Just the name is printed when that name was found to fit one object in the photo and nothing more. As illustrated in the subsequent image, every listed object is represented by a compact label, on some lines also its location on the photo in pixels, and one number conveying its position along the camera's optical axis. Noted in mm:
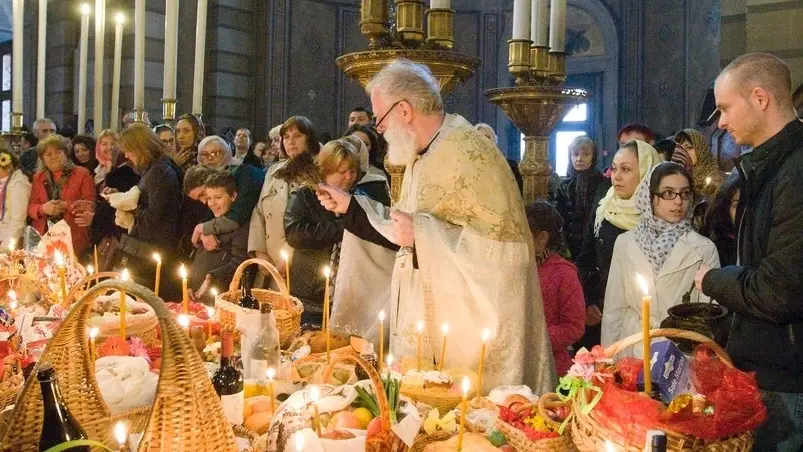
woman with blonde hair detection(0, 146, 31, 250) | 5844
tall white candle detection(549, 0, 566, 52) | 4105
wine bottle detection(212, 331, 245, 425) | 1987
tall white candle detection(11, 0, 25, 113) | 5473
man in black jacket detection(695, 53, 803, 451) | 2230
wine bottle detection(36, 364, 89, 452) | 1562
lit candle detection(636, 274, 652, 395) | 1698
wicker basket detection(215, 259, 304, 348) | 2807
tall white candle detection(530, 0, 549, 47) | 4055
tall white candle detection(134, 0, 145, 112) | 5098
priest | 2729
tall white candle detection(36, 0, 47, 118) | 5645
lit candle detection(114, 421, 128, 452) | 1425
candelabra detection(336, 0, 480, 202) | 2891
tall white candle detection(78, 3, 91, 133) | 5945
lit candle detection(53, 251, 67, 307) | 3210
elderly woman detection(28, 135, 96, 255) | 5746
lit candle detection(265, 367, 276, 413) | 2017
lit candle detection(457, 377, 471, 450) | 1790
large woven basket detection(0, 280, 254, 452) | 1469
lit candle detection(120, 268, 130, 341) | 2174
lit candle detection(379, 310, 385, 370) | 2419
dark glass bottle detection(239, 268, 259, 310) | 2907
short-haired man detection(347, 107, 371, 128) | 6453
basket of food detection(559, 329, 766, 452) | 1708
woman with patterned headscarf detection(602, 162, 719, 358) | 3287
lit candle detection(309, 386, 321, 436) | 1788
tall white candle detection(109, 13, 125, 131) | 6013
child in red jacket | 3393
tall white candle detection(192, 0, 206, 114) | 4898
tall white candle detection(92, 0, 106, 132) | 6062
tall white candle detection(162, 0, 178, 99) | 4543
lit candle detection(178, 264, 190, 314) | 2630
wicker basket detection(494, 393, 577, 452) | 1892
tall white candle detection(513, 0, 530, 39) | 3637
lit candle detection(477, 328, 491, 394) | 2107
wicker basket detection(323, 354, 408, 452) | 1763
